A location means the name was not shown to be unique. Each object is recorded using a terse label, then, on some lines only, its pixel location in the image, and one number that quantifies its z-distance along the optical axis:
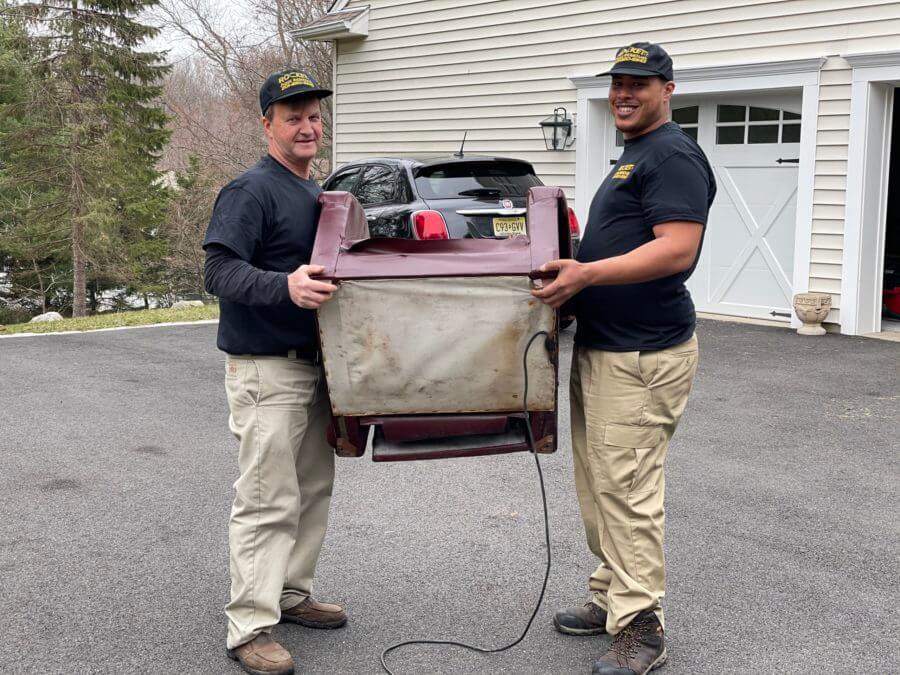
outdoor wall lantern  12.29
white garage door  10.61
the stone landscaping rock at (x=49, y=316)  18.70
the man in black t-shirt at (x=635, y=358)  3.18
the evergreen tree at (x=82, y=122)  25.05
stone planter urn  9.88
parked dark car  8.83
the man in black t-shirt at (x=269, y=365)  3.26
